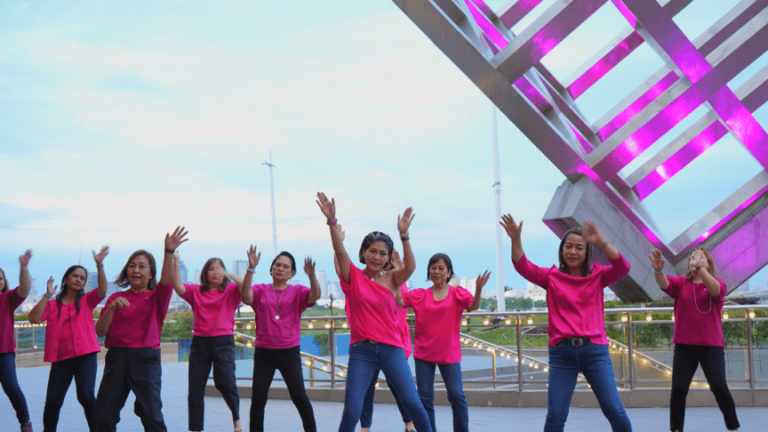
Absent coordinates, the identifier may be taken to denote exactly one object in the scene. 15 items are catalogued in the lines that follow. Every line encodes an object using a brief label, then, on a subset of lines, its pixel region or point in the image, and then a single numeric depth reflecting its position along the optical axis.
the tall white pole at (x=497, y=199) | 26.06
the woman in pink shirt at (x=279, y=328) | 5.94
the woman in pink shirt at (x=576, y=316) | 4.49
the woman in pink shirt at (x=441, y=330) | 5.71
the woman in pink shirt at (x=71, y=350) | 5.83
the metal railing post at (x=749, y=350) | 8.16
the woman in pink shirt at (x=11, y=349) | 6.55
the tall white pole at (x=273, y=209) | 45.69
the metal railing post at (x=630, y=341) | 8.28
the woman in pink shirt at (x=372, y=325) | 4.52
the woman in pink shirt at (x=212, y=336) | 6.39
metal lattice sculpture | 10.45
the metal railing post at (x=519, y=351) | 8.58
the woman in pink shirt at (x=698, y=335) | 5.73
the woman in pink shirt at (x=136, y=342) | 4.86
